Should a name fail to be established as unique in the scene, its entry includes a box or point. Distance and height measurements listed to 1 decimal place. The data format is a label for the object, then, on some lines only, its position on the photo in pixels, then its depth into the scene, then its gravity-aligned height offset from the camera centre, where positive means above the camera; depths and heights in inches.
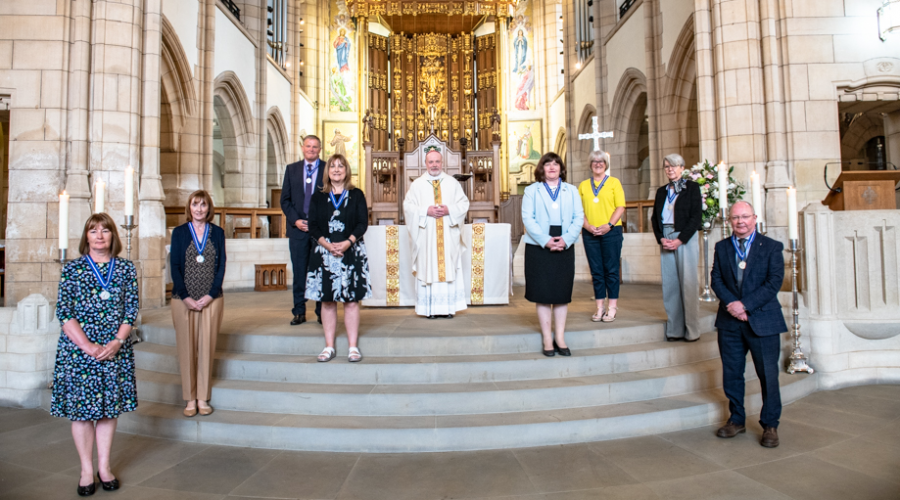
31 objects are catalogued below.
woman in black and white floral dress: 137.5 +6.0
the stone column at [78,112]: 219.8 +70.1
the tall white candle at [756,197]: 190.2 +25.9
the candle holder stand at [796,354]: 162.1 -25.7
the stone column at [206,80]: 360.8 +134.2
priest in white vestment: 184.9 +12.5
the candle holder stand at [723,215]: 199.4 +20.7
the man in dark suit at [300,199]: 170.4 +25.2
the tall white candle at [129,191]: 168.7 +27.9
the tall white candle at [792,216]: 161.5 +16.2
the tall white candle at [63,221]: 142.3 +16.1
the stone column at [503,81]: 685.9 +254.5
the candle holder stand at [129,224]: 168.6 +17.7
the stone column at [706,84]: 263.0 +91.8
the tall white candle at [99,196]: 163.3 +25.9
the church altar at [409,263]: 211.9 +4.6
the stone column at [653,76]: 376.2 +138.3
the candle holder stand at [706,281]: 218.4 -4.2
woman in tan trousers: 121.5 -3.1
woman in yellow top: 172.7 +12.2
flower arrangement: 230.7 +36.2
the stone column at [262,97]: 468.1 +158.6
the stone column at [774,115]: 247.9 +71.8
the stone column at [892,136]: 295.6 +74.0
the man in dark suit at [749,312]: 115.9 -9.0
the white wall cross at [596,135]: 331.7 +87.0
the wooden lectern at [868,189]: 195.3 +28.9
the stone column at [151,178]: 236.2 +45.6
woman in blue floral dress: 96.7 -11.8
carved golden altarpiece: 724.7 +268.2
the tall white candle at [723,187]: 204.1 +32.0
